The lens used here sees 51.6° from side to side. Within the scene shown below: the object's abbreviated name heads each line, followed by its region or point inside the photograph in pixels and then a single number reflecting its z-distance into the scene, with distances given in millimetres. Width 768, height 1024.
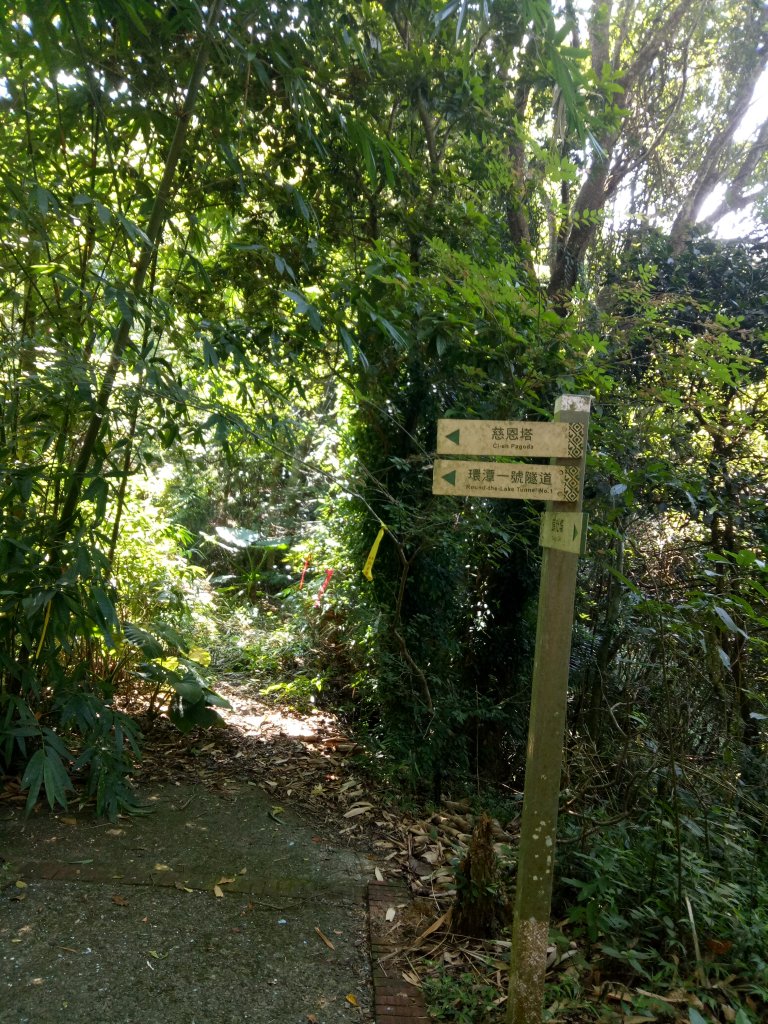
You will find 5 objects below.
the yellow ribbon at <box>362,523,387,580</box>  4148
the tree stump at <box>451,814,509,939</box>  3338
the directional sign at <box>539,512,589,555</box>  2625
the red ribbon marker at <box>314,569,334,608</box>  6164
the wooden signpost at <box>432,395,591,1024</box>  2619
